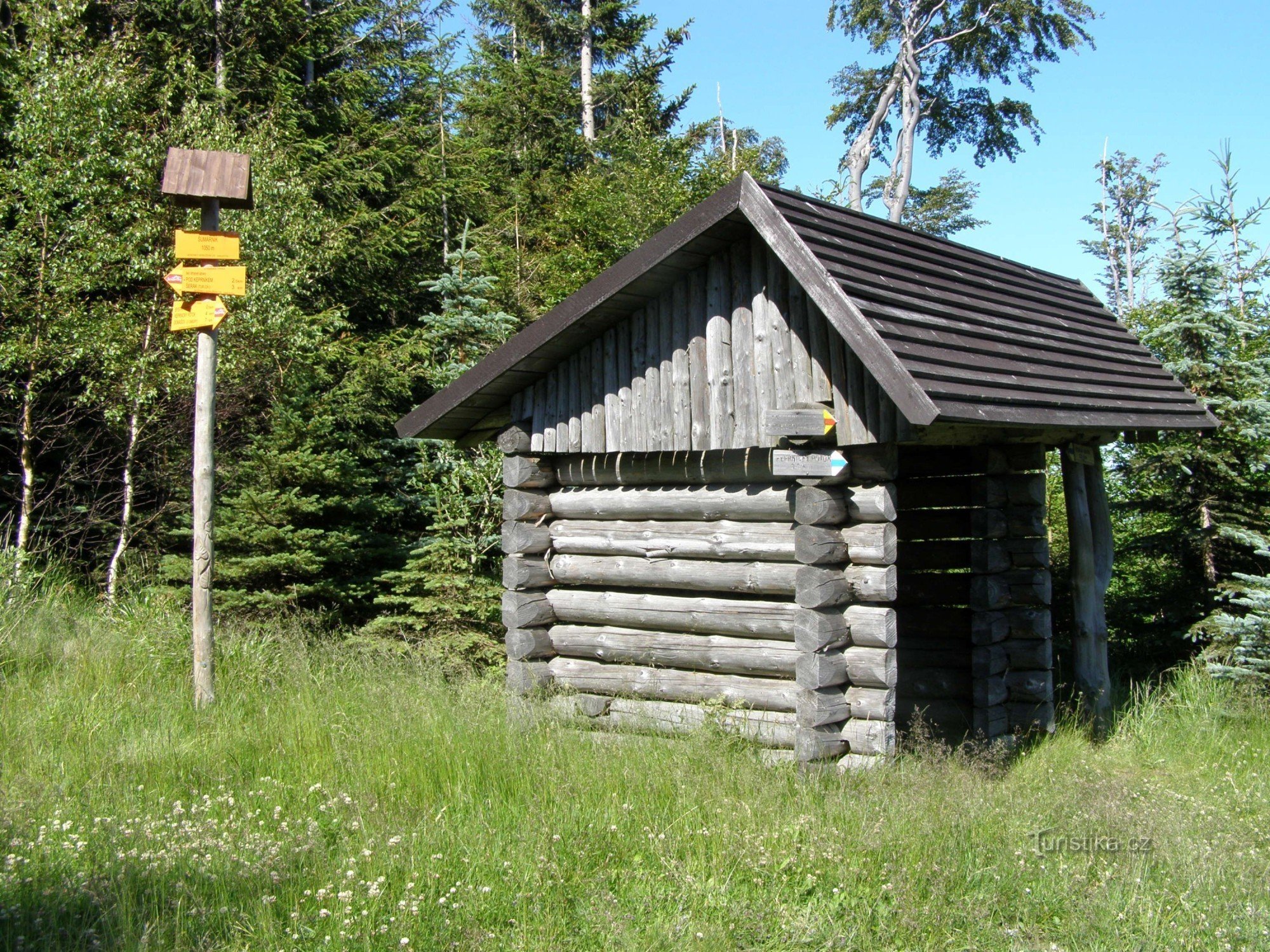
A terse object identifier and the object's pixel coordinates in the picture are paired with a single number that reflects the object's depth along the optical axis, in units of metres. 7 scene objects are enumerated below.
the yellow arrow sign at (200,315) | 6.61
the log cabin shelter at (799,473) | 6.30
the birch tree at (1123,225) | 36.84
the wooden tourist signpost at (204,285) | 6.59
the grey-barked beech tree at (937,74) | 25.55
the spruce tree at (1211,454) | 10.00
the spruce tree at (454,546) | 11.25
